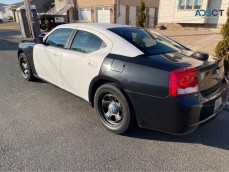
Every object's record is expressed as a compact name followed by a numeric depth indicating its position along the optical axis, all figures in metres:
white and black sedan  2.34
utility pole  10.94
